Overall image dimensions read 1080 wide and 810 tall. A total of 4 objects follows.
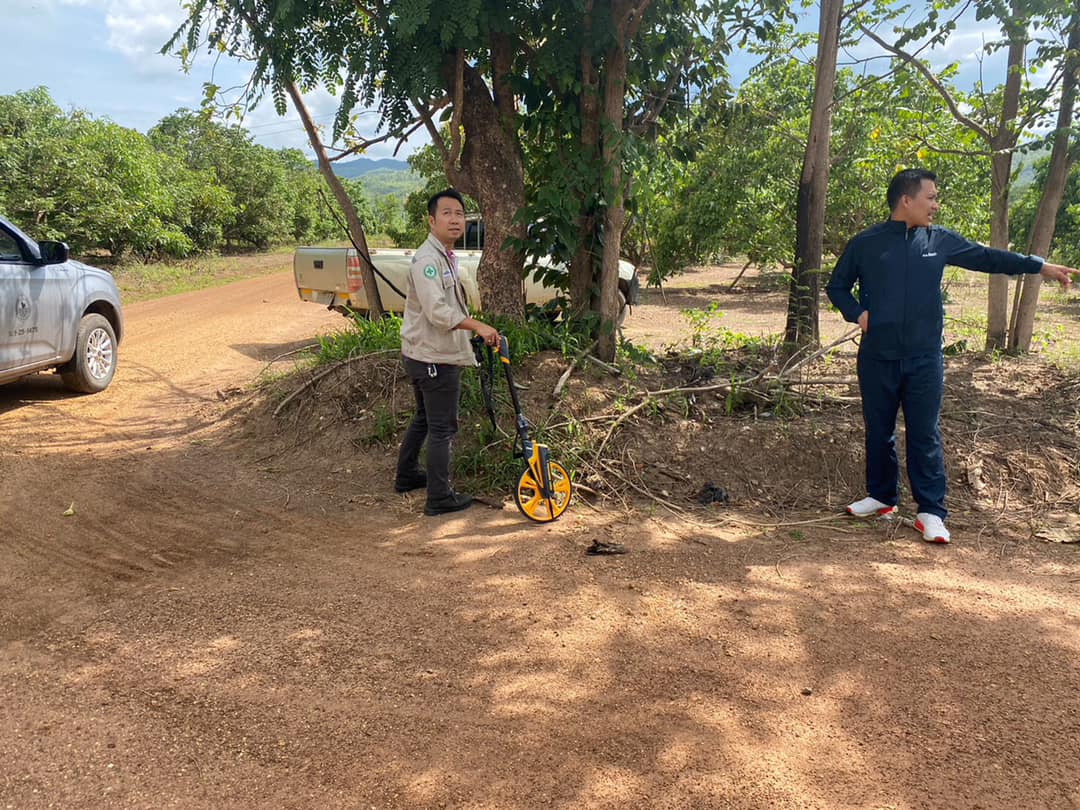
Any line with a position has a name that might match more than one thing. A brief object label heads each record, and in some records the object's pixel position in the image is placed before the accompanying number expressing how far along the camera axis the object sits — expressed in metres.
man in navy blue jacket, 4.21
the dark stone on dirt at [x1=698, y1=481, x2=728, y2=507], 5.06
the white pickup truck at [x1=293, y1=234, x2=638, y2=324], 9.38
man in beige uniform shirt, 4.40
